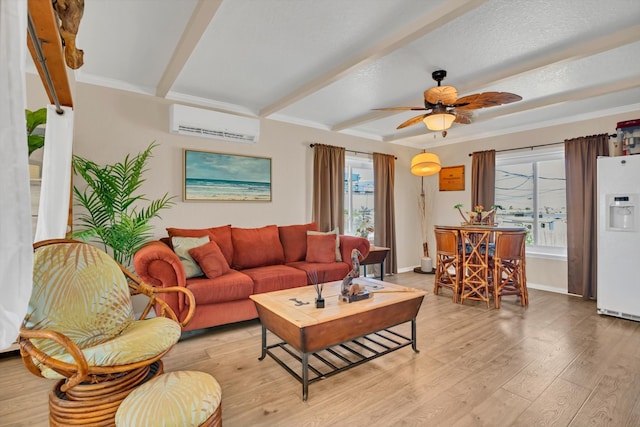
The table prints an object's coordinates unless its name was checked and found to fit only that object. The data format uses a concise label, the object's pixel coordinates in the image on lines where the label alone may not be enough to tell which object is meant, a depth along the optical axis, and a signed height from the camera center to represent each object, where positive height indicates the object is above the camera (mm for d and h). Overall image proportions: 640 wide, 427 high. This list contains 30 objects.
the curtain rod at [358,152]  5182 +996
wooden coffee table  2012 -763
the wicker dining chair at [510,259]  3709 -601
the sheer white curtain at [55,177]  1933 +219
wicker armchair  1392 -603
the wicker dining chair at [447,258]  4012 -602
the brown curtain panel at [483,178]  5086 +547
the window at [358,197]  5434 +266
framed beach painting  3744 +436
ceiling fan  2664 +963
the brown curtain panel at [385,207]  5410 +89
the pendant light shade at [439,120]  2949 +862
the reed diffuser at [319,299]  2197 -608
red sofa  2715 -555
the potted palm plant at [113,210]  2715 +16
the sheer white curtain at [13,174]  680 +83
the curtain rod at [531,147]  4555 +977
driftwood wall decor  1319 +823
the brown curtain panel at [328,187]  4711 +380
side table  4500 -639
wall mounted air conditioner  3484 +1010
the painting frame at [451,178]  5613 +616
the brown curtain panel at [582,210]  4090 +33
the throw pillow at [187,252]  3066 -387
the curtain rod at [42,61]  1219 +674
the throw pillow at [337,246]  4094 -443
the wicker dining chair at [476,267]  3838 -671
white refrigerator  3275 -252
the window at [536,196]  4648 +249
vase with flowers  4242 -61
